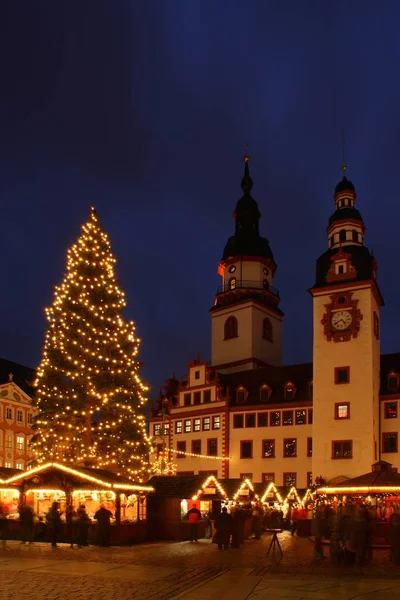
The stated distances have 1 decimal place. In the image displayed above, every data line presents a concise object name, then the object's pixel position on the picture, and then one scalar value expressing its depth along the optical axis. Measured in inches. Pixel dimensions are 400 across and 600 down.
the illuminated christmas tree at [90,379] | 1393.9
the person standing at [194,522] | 1275.8
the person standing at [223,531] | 1128.8
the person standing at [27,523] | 1119.0
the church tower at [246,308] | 2886.3
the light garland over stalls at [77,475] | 1187.5
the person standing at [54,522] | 1085.1
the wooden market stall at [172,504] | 1306.6
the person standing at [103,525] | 1110.4
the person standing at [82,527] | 1095.0
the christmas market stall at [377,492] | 1294.3
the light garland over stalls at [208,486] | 1333.7
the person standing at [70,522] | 1124.5
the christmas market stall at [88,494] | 1191.6
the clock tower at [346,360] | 2119.8
